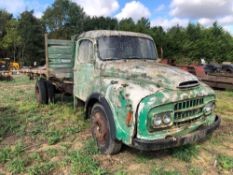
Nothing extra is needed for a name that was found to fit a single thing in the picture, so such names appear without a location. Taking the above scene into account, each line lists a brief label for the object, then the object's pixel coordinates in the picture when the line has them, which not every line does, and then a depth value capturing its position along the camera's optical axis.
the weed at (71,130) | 3.97
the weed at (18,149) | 3.20
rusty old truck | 2.53
